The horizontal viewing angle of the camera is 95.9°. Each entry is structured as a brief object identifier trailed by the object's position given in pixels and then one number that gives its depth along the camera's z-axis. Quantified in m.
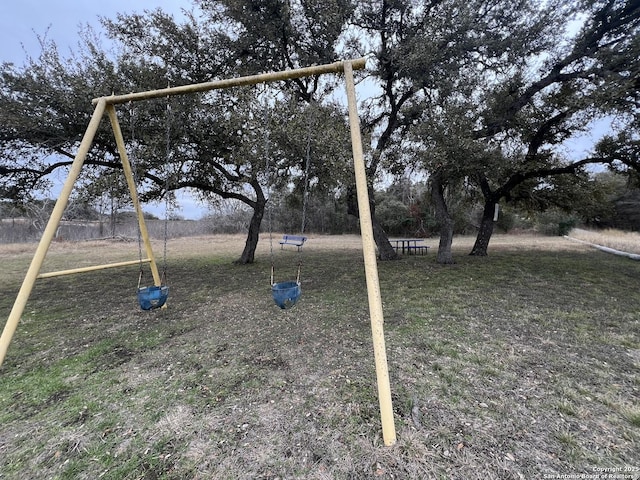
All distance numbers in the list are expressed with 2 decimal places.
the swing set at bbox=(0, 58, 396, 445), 1.86
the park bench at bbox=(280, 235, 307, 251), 11.62
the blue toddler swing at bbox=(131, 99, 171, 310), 3.22
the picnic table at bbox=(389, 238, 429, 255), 10.58
